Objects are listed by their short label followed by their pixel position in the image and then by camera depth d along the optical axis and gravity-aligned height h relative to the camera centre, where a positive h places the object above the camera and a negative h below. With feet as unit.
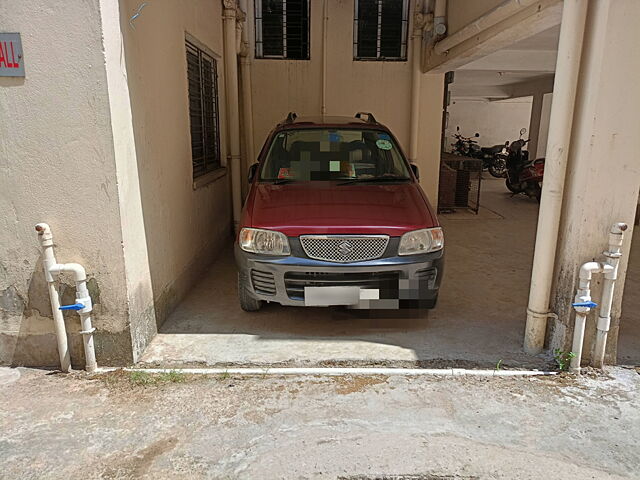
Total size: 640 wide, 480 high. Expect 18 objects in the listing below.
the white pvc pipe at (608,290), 10.81 -3.75
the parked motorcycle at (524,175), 37.04 -3.92
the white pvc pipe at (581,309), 10.93 -4.20
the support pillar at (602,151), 10.19 -0.56
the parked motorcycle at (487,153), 57.00 -3.53
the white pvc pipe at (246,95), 25.04 +1.50
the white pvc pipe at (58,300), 10.78 -4.04
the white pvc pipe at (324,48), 25.68 +4.06
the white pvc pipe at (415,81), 25.41 +2.34
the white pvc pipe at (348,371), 11.50 -5.88
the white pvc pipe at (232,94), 22.12 +1.37
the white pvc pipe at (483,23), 13.67 +3.44
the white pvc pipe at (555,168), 10.73 -1.00
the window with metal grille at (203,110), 18.43 +0.55
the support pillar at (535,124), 47.85 +0.11
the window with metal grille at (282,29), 26.03 +5.11
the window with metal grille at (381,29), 26.37 +5.18
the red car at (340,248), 12.62 -3.26
